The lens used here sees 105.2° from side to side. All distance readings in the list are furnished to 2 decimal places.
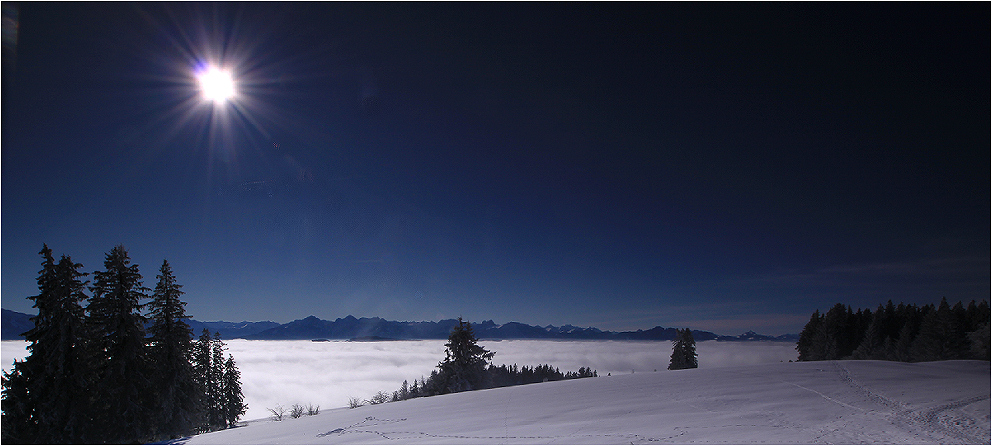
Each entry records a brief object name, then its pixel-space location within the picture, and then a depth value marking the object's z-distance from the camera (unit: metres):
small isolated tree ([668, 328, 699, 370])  43.62
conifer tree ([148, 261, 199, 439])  20.06
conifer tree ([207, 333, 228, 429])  33.81
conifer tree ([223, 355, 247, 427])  37.25
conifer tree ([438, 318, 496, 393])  32.22
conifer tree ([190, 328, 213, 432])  28.36
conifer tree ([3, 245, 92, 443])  16.75
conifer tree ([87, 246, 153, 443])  18.56
